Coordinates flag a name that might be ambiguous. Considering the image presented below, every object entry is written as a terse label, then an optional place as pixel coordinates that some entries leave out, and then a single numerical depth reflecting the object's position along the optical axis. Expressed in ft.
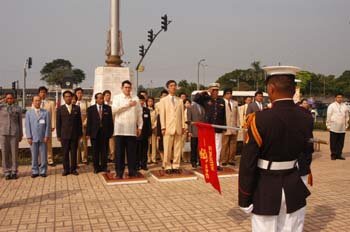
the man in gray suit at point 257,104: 33.38
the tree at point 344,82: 261.36
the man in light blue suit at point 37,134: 27.84
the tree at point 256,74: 289.31
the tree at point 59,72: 307.37
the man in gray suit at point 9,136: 27.28
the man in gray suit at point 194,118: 31.50
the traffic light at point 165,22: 79.34
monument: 45.78
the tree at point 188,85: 236.22
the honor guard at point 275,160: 9.99
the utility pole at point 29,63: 100.59
